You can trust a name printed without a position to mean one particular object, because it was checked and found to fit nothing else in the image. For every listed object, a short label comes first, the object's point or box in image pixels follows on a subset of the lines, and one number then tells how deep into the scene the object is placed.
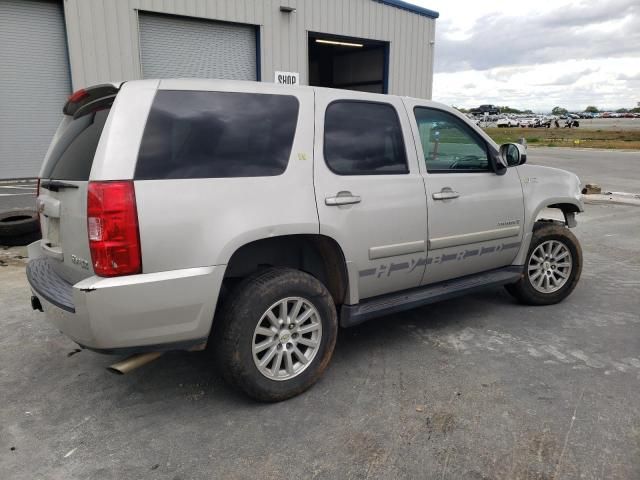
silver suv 2.56
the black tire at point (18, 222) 6.70
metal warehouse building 11.12
